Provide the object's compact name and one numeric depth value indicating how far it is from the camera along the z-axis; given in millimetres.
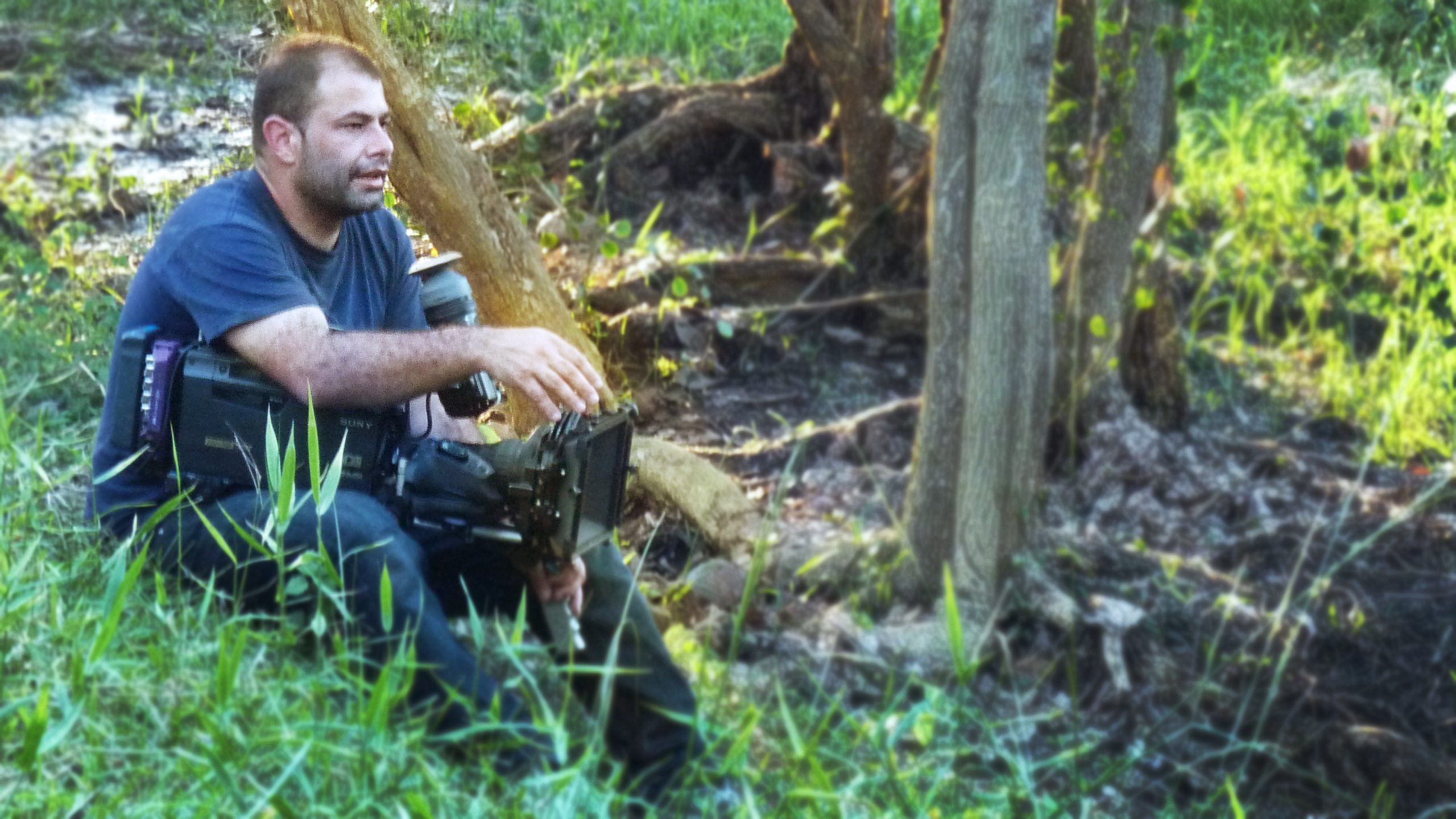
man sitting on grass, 4331
